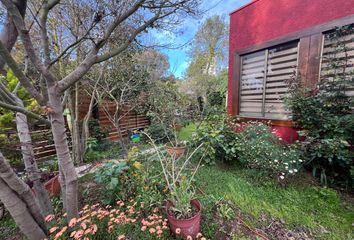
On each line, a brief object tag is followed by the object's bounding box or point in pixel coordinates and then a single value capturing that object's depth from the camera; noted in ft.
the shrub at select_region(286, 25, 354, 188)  8.21
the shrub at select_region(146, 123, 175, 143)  19.35
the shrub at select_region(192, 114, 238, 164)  10.81
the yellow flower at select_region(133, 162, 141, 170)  7.30
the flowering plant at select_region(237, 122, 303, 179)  8.77
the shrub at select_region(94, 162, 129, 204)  6.88
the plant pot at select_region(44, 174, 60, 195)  8.38
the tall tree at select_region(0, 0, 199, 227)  4.21
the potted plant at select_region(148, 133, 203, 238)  5.28
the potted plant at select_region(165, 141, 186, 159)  12.18
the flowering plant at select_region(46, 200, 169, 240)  5.07
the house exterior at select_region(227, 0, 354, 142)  9.88
